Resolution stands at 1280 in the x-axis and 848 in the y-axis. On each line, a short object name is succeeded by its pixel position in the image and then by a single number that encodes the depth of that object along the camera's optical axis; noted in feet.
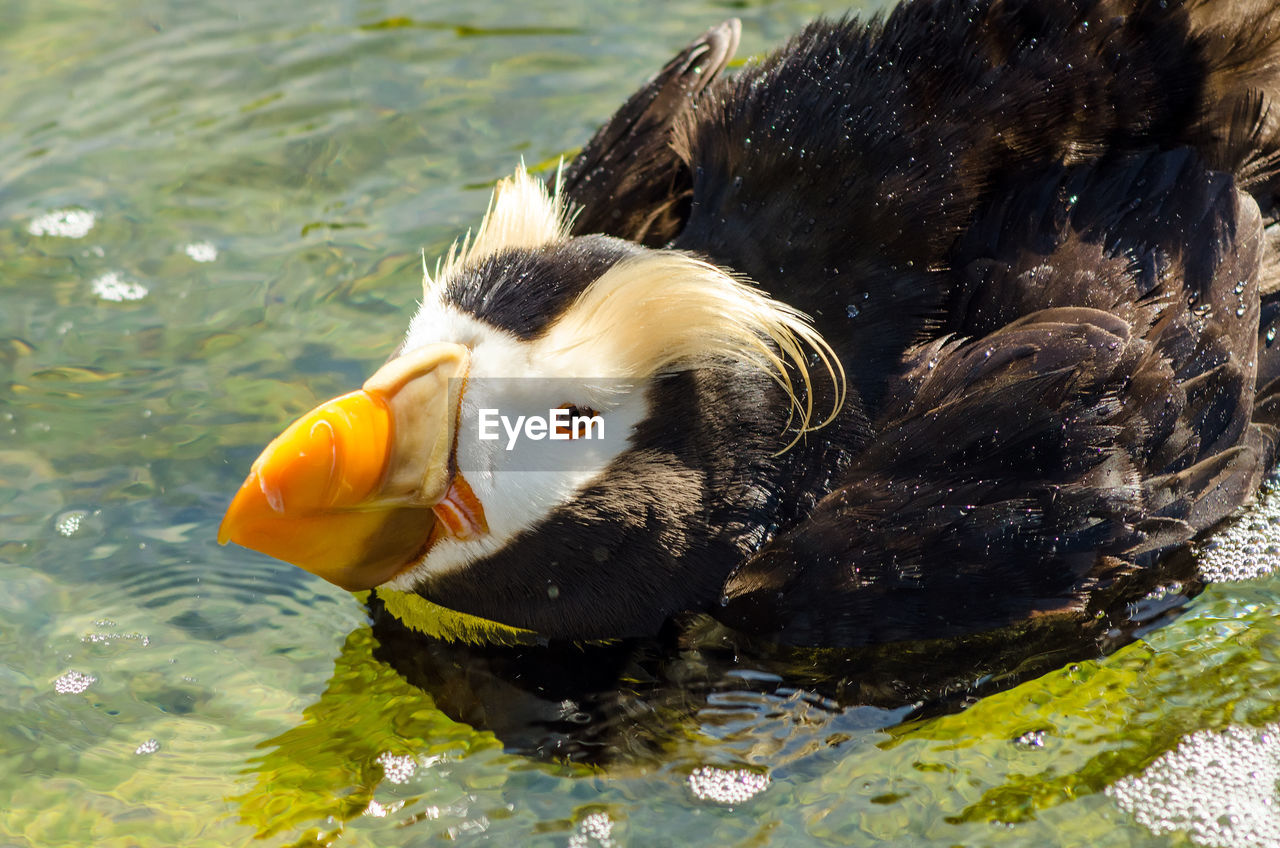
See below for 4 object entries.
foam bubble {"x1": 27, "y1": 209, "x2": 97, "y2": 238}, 17.90
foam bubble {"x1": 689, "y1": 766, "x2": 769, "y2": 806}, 11.48
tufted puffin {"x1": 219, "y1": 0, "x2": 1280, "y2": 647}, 11.75
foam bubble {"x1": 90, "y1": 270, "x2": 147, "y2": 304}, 17.19
